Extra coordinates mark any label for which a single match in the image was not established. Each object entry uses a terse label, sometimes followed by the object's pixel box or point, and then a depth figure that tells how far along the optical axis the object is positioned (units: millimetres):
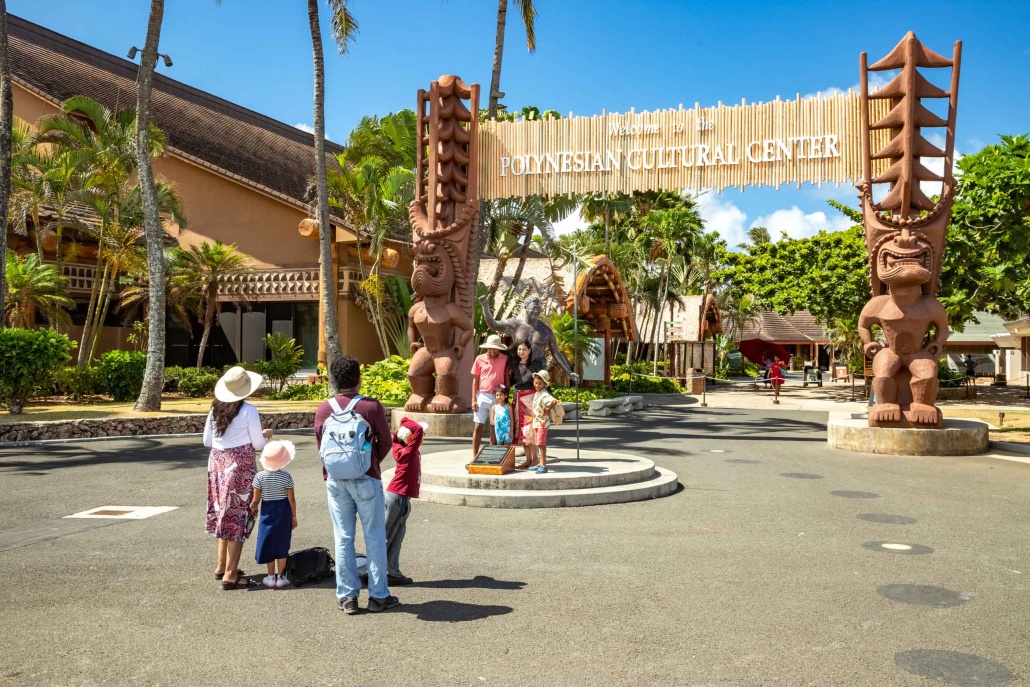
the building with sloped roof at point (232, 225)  27609
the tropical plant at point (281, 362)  24625
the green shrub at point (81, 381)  20719
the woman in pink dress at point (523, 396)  10508
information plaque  9938
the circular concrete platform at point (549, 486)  9555
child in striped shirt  6164
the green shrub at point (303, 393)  23872
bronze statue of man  13883
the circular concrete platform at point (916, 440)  14227
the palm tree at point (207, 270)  25328
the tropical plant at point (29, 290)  21109
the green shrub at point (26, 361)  16938
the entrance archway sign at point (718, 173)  14453
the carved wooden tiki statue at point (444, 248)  16484
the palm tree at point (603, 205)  33469
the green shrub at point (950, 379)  34625
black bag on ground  6320
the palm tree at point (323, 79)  20750
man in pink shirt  10750
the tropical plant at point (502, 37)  23984
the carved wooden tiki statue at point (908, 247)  14336
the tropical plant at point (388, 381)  22017
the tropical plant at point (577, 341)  27172
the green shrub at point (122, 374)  21219
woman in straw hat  6180
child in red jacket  6234
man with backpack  5559
